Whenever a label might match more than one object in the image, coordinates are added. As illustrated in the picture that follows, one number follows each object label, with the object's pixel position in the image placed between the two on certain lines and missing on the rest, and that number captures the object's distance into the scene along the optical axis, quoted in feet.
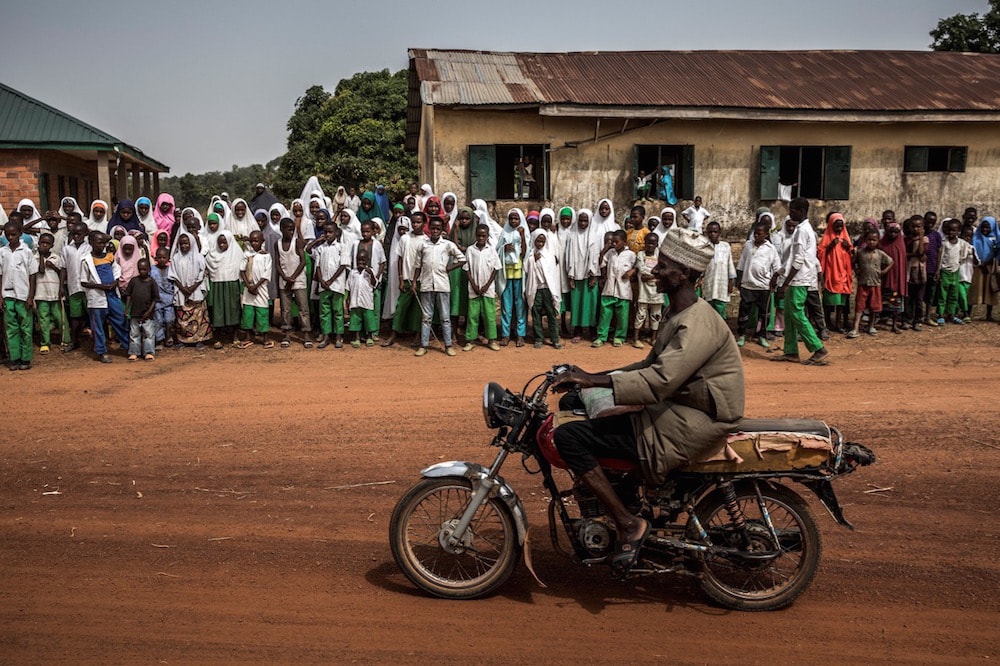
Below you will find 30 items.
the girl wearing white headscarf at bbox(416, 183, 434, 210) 46.86
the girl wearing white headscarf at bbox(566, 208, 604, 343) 40.42
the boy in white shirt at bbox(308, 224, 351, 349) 38.42
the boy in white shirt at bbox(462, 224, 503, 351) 38.24
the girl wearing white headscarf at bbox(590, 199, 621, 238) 41.42
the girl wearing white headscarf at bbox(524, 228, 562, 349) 38.88
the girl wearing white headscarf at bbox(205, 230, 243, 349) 38.55
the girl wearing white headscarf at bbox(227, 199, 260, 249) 41.65
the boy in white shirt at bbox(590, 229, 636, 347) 39.17
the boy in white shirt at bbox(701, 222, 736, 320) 40.32
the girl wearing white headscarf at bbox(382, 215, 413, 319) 39.60
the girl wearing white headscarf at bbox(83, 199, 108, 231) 40.09
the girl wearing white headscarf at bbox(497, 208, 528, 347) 39.17
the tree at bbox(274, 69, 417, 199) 87.86
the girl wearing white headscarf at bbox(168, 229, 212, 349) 37.88
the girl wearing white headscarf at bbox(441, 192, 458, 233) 42.12
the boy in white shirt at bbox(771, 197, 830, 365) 35.63
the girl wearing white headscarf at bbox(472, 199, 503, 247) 40.65
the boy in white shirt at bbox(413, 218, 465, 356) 37.17
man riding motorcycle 13.09
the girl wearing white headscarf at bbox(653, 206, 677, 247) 41.26
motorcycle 13.82
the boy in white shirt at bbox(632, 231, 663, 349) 39.09
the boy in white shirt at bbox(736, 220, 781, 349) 39.34
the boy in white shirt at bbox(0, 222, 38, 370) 34.86
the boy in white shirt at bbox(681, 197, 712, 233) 49.60
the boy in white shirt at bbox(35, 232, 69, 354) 36.35
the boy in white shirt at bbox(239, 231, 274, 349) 38.47
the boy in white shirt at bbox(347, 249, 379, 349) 38.58
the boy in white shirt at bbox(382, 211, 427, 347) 37.68
